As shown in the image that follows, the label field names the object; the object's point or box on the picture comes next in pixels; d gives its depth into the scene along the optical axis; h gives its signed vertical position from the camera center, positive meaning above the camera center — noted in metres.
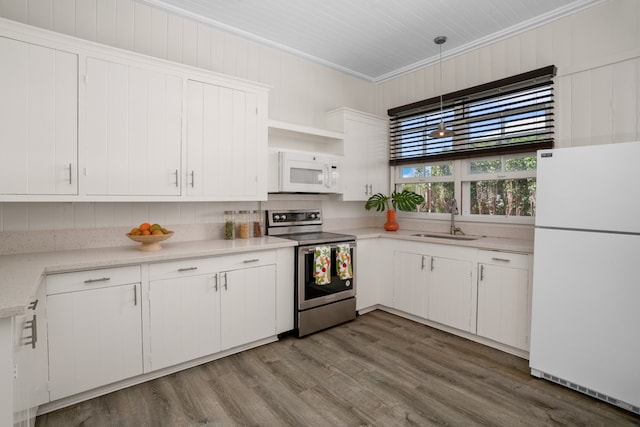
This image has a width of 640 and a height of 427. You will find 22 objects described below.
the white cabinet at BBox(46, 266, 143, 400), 2.00 -0.78
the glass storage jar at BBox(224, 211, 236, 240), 3.12 -0.22
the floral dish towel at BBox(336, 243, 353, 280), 3.28 -0.53
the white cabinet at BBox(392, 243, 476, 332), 3.06 -0.75
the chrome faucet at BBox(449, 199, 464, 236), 3.68 -0.09
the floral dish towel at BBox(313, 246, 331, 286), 3.11 -0.55
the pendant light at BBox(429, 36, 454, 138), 3.10 +0.68
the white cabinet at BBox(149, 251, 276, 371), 2.37 -0.77
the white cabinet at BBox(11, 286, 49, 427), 1.31 -0.75
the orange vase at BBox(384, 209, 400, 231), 4.04 -0.18
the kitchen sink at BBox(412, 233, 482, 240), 3.51 -0.31
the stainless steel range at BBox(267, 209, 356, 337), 3.07 -0.62
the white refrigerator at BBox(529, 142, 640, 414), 2.02 -0.41
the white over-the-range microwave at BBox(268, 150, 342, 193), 3.31 +0.34
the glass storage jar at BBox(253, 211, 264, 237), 3.37 -0.18
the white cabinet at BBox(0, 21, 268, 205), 2.04 +0.56
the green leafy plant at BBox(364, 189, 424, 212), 3.91 +0.07
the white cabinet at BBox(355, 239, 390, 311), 3.62 -0.73
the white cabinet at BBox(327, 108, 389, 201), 3.91 +0.66
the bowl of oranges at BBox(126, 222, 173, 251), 2.38 -0.22
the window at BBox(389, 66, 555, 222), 3.12 +0.65
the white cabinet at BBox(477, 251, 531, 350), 2.67 -0.74
